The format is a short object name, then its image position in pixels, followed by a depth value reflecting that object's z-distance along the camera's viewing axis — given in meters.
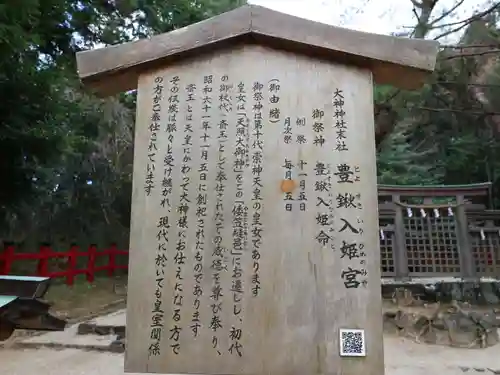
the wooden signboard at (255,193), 2.23
